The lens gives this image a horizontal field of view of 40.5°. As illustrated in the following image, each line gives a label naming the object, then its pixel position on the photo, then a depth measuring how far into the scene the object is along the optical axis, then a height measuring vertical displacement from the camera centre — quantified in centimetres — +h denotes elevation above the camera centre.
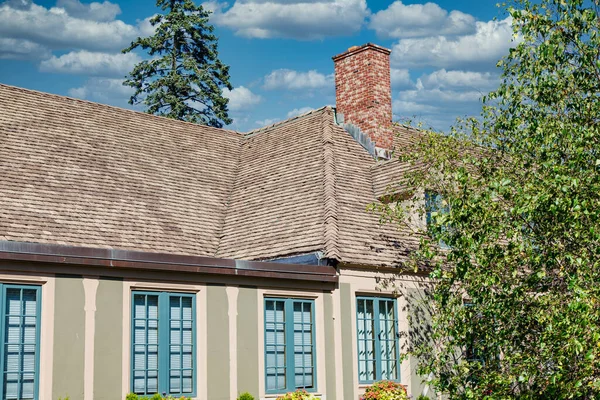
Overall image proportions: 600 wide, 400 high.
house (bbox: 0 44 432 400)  1298 +203
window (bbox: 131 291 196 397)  1377 +19
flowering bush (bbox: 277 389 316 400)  1490 -79
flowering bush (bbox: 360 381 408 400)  1606 -81
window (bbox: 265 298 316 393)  1535 +14
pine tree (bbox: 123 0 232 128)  3553 +1256
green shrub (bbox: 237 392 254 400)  1436 -74
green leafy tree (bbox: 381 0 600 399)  1129 +175
